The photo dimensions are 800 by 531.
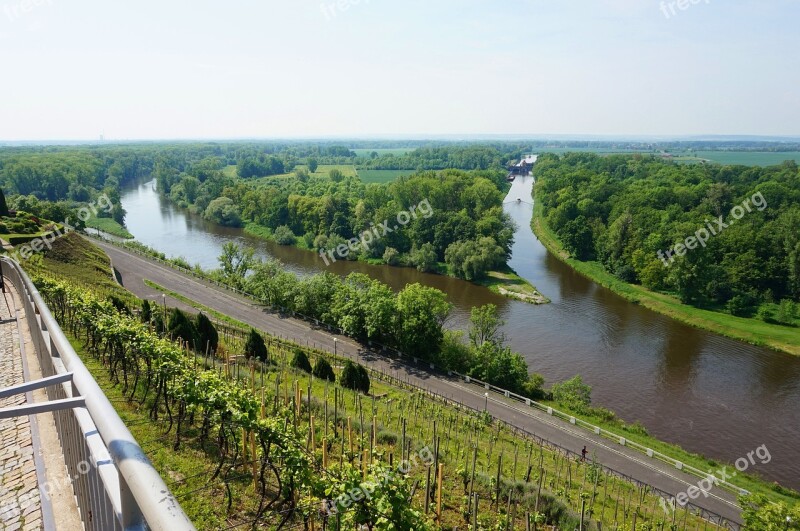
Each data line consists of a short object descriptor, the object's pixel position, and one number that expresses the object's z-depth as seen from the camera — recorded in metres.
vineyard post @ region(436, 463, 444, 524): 10.30
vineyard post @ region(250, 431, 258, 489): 8.92
